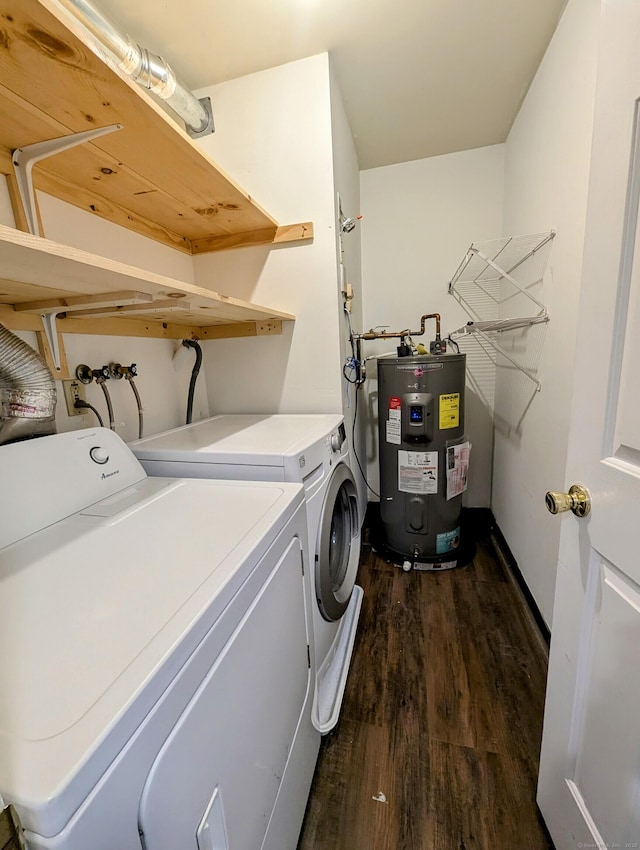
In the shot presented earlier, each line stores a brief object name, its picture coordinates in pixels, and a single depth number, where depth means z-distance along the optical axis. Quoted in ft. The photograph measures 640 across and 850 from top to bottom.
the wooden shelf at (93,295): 2.07
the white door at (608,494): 1.93
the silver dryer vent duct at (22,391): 2.81
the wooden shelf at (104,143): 2.37
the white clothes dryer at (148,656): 1.12
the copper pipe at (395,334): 7.17
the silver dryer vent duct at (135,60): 3.22
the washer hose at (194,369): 5.59
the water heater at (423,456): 6.15
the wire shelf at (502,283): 5.12
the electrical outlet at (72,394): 3.75
